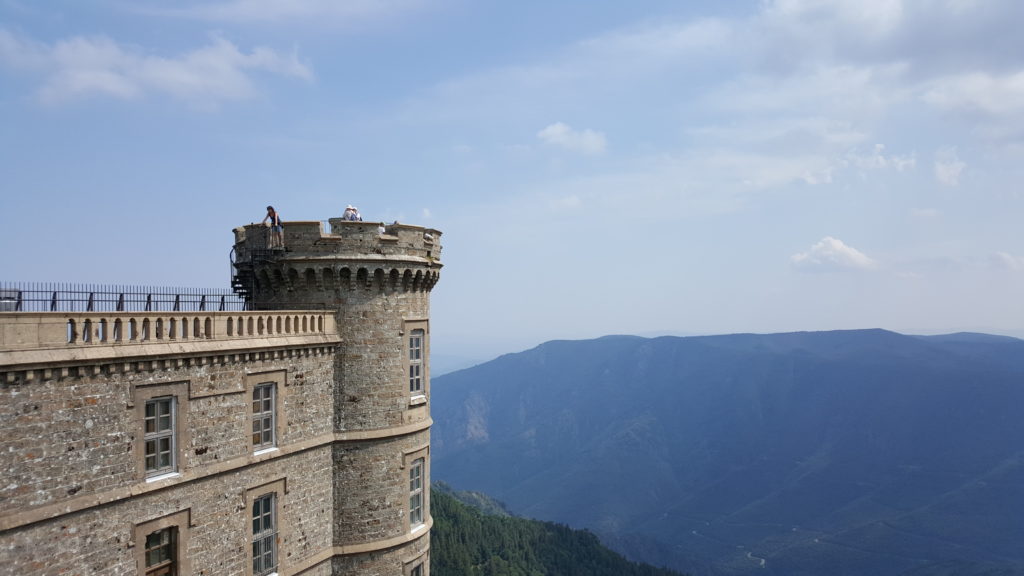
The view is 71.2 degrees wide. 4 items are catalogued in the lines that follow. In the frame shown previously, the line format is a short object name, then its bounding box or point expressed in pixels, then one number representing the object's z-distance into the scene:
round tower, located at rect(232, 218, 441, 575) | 25.22
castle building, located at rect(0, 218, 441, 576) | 16.39
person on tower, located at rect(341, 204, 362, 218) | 27.17
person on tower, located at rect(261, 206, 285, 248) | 25.17
